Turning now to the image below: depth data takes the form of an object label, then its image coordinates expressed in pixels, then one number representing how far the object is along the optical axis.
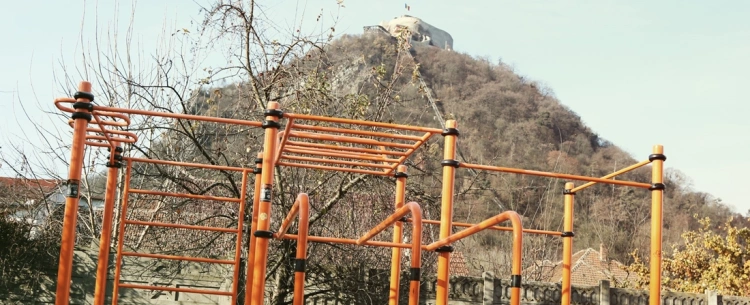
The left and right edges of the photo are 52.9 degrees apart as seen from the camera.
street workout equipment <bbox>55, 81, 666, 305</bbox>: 3.12
